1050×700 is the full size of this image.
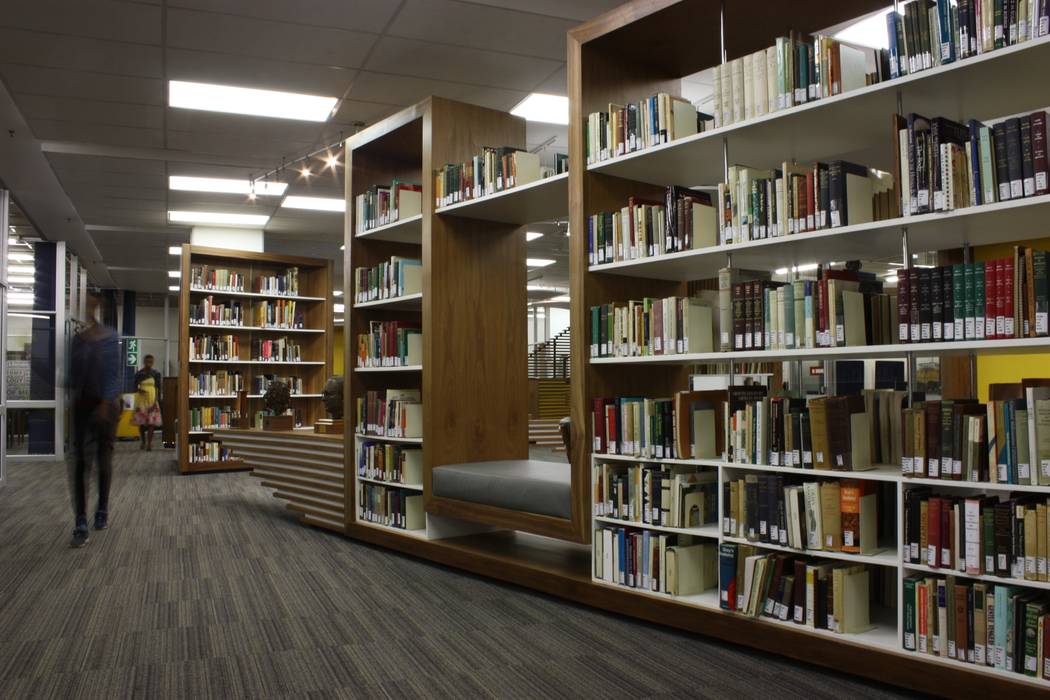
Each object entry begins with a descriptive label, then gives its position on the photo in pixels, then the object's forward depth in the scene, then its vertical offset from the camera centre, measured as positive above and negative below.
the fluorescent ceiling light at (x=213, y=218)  10.88 +2.32
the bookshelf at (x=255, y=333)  10.20 +0.69
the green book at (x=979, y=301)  2.61 +0.25
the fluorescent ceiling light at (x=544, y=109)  6.88 +2.42
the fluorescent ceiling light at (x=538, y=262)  15.28 +2.32
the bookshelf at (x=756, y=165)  2.72 +1.02
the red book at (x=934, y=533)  2.67 -0.52
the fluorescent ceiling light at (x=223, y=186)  9.18 +2.33
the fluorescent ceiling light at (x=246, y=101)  6.52 +2.39
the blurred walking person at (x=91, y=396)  5.24 -0.07
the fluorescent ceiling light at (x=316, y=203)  10.12 +2.32
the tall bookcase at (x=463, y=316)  4.88 +0.42
